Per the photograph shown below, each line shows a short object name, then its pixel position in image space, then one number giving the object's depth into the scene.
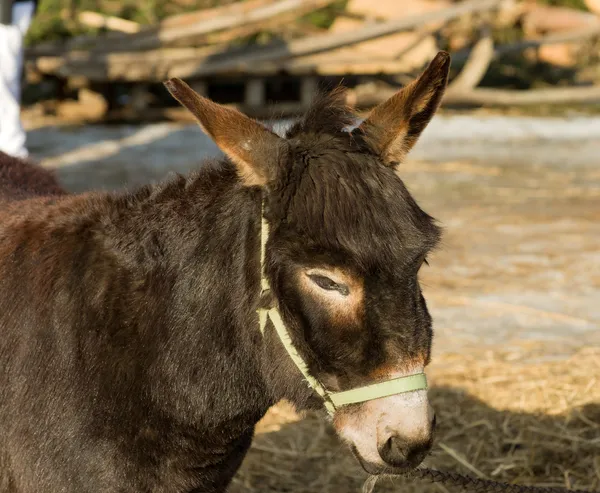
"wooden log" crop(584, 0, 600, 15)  17.84
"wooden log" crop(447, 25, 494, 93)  14.86
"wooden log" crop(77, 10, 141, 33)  16.17
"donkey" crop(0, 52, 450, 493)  2.35
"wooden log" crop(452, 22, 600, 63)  15.71
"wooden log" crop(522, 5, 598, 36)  16.86
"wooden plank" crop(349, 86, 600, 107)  14.75
